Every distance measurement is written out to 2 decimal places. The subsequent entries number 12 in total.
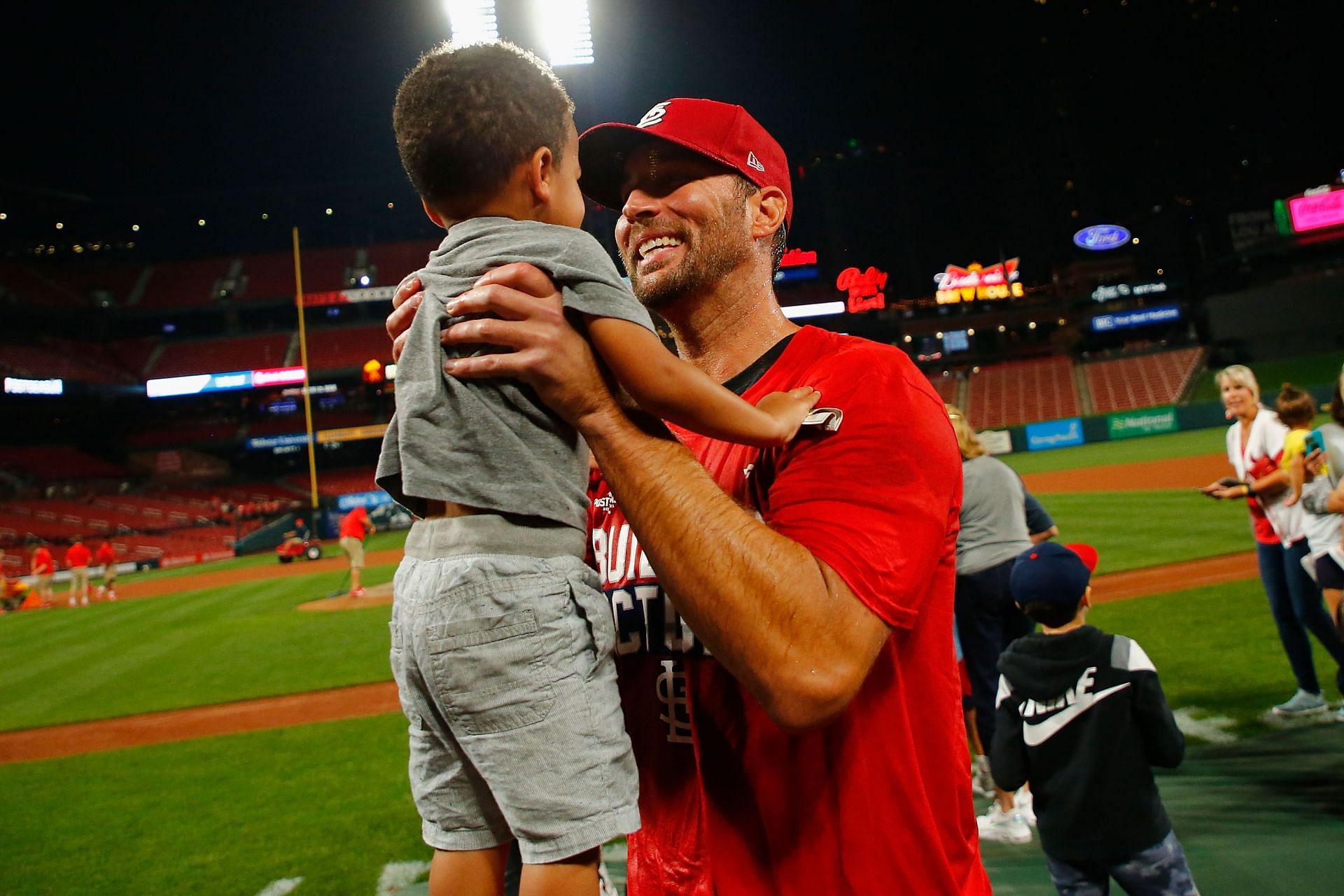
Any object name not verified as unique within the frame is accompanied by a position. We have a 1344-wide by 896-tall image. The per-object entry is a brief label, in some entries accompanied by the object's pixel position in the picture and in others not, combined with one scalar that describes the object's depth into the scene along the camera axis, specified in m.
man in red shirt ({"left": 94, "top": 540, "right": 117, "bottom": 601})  22.23
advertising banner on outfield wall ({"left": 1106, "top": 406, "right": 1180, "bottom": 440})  35.00
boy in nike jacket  2.71
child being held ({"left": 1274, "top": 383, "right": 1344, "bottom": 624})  5.20
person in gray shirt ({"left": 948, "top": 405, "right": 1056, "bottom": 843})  5.07
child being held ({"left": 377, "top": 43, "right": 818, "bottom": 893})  1.42
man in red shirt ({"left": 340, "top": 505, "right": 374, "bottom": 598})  16.58
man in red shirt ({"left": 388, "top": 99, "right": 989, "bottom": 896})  1.21
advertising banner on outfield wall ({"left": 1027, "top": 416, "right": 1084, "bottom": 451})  36.00
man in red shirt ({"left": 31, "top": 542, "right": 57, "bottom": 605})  21.77
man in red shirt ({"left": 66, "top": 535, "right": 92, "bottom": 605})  20.77
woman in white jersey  5.65
